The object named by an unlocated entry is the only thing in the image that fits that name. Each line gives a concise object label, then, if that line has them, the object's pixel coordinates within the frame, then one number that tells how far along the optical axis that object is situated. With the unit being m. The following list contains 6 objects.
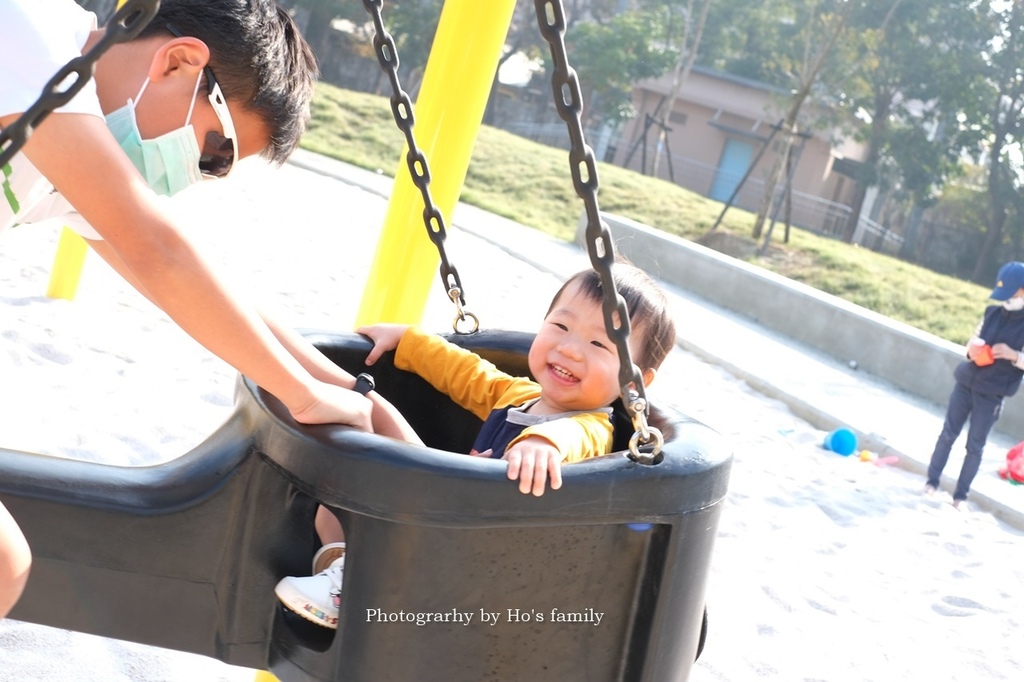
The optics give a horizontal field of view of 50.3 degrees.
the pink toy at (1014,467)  5.21
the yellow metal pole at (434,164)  2.62
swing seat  1.33
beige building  27.84
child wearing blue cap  4.55
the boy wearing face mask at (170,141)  1.25
